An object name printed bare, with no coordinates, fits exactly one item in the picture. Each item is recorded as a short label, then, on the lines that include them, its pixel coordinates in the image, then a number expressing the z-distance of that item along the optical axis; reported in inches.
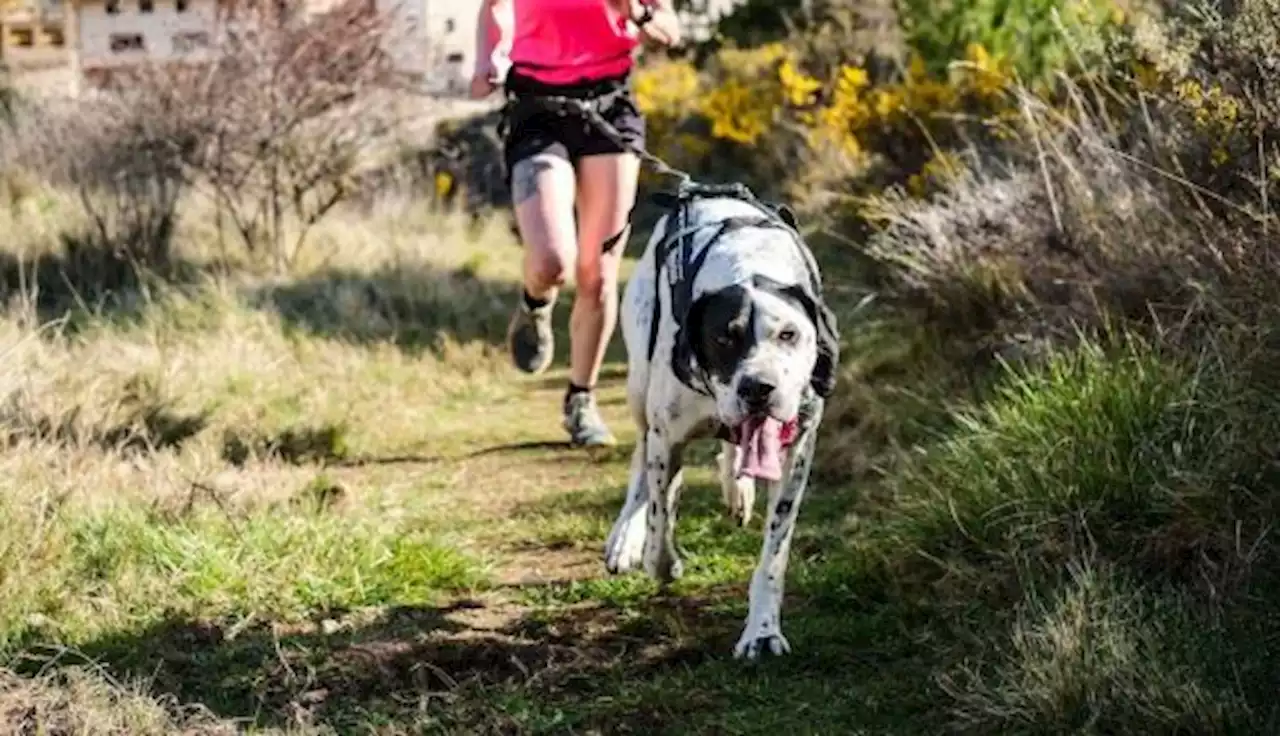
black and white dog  146.3
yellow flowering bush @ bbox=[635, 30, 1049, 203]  354.0
